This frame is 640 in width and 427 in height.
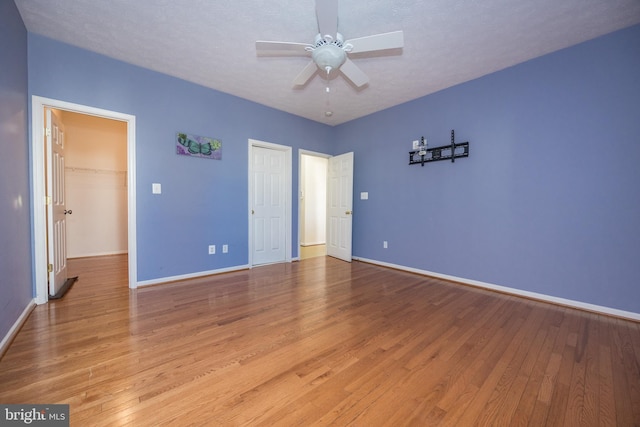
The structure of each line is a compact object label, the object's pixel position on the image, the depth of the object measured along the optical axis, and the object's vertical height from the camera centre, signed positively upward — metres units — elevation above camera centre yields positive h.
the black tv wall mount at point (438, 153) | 3.46 +0.83
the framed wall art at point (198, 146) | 3.40 +0.88
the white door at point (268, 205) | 4.26 +0.05
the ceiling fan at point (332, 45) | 1.93 +1.40
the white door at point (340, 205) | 4.79 +0.06
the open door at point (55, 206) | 2.68 +0.01
